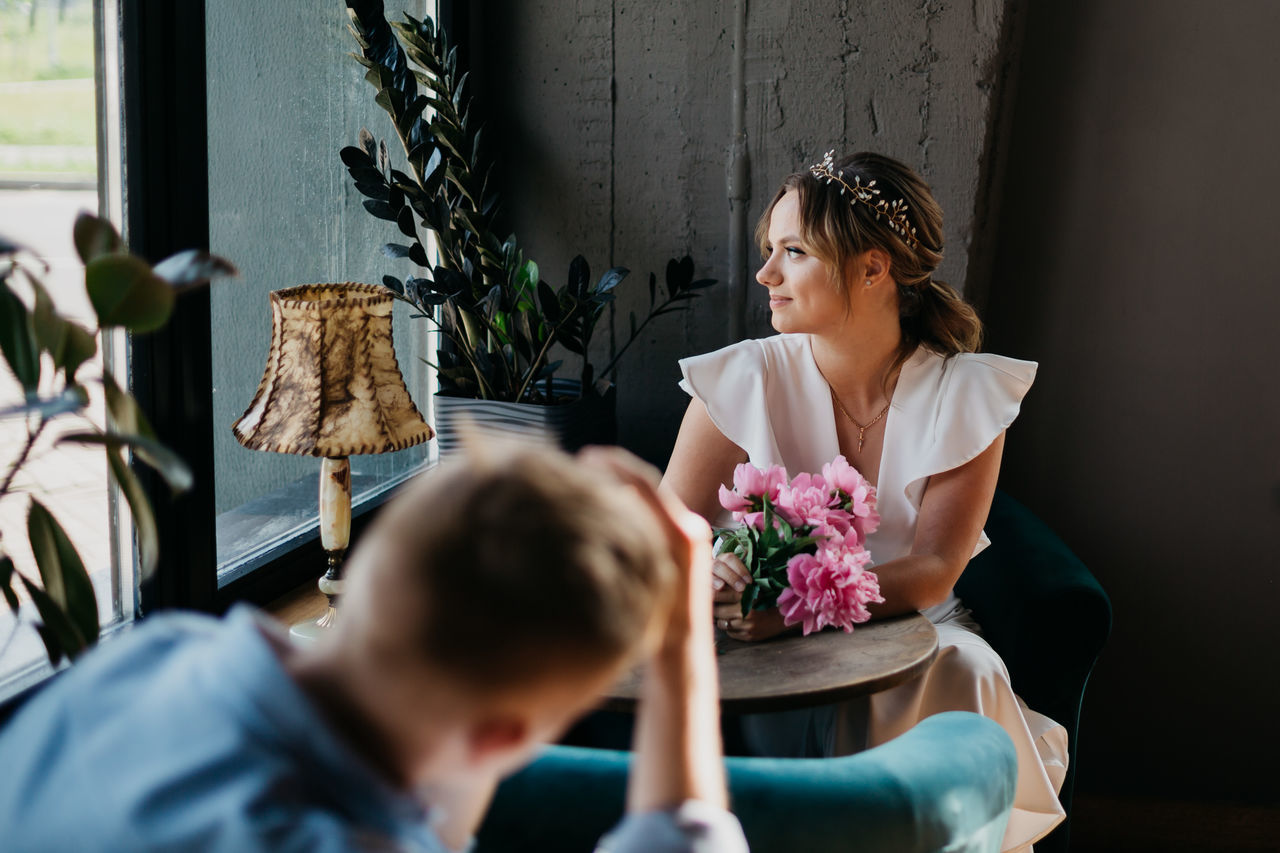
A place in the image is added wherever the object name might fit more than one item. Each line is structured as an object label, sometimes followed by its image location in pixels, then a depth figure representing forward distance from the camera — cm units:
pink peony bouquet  156
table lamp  162
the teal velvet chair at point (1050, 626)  195
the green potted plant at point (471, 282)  229
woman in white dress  188
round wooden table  143
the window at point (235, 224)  163
